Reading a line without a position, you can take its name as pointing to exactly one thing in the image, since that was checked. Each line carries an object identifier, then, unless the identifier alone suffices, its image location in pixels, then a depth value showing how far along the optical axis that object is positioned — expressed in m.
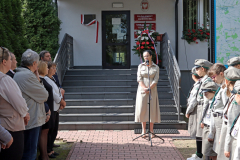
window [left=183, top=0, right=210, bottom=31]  10.79
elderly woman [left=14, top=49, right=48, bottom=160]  3.73
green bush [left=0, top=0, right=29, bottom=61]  5.16
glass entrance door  10.84
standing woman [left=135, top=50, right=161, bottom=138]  6.32
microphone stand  6.07
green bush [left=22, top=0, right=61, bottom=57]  9.70
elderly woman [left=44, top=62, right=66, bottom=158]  4.78
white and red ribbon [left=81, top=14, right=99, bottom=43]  10.72
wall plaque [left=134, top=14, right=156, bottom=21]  10.71
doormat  6.93
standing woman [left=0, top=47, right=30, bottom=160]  2.95
